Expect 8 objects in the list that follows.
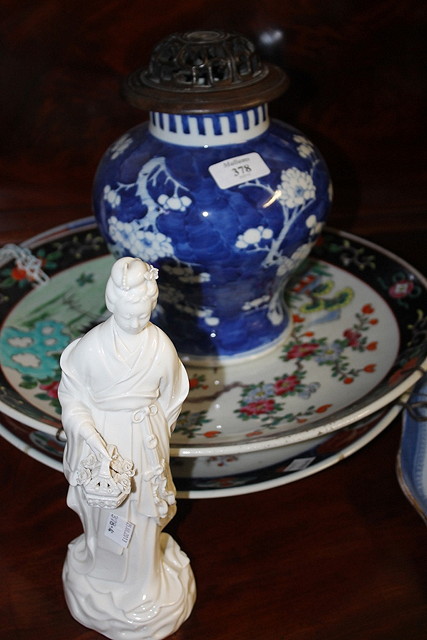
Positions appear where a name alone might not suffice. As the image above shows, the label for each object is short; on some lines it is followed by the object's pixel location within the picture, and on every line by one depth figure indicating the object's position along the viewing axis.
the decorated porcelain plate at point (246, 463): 0.86
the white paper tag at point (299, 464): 0.88
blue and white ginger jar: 0.90
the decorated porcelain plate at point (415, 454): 0.83
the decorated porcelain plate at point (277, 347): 0.90
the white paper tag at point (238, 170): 0.90
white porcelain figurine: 0.61
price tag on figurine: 0.68
